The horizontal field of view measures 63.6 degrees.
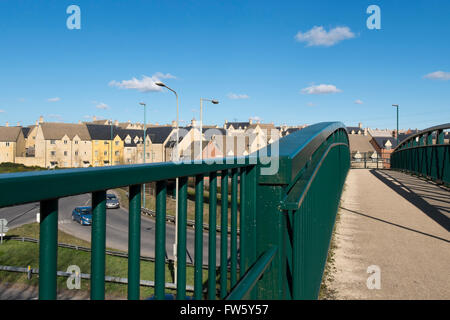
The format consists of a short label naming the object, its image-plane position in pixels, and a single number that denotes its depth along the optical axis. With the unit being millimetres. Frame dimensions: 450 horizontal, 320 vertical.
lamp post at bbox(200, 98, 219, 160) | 22900
